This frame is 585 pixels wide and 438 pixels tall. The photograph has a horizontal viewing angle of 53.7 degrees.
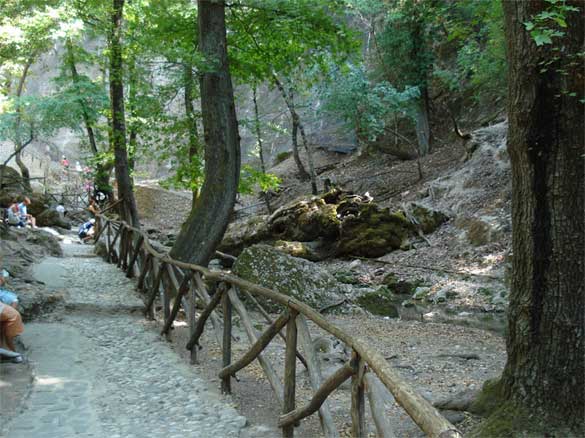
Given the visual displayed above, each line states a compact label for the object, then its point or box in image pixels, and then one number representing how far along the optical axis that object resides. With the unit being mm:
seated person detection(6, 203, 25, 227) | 19453
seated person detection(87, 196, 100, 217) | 21088
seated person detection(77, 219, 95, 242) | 21984
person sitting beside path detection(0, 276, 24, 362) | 5930
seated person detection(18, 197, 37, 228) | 20827
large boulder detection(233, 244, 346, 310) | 10469
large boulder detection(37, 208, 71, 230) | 25381
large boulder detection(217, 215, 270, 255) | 16969
